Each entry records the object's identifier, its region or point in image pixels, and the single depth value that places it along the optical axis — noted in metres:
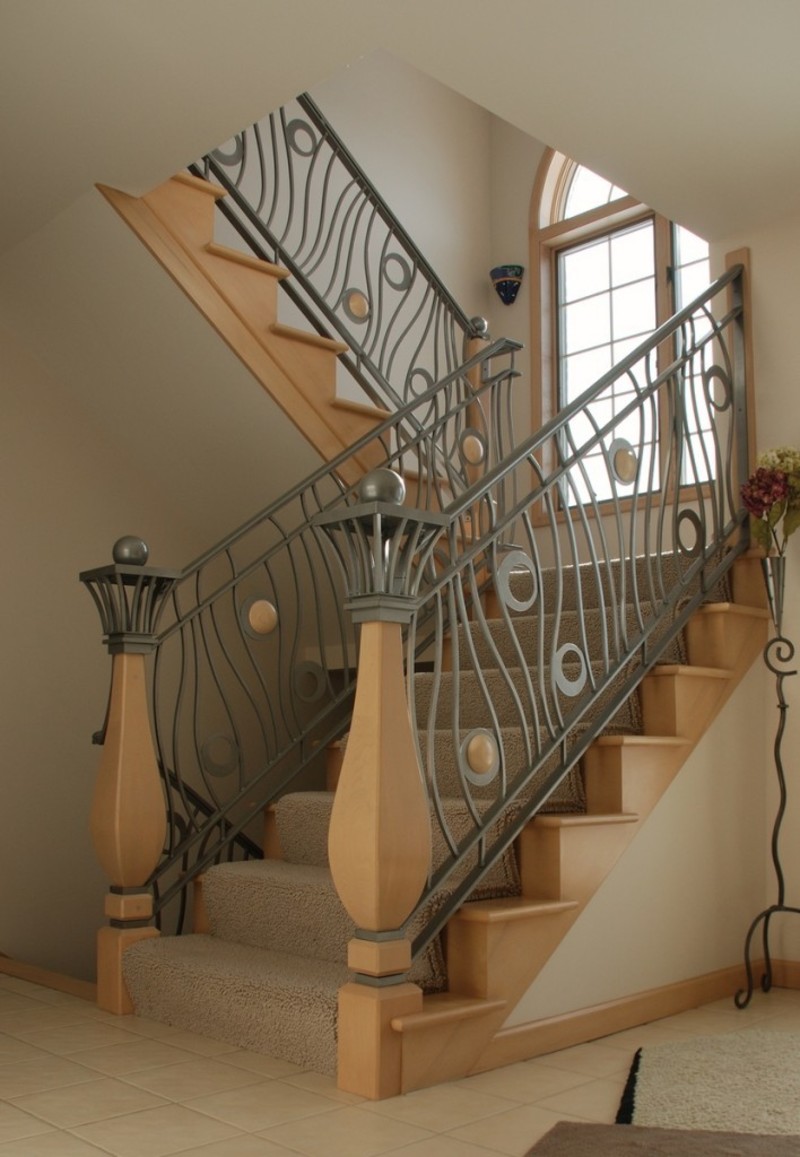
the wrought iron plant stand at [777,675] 3.58
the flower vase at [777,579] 3.75
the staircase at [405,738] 2.58
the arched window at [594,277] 6.38
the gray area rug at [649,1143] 2.14
